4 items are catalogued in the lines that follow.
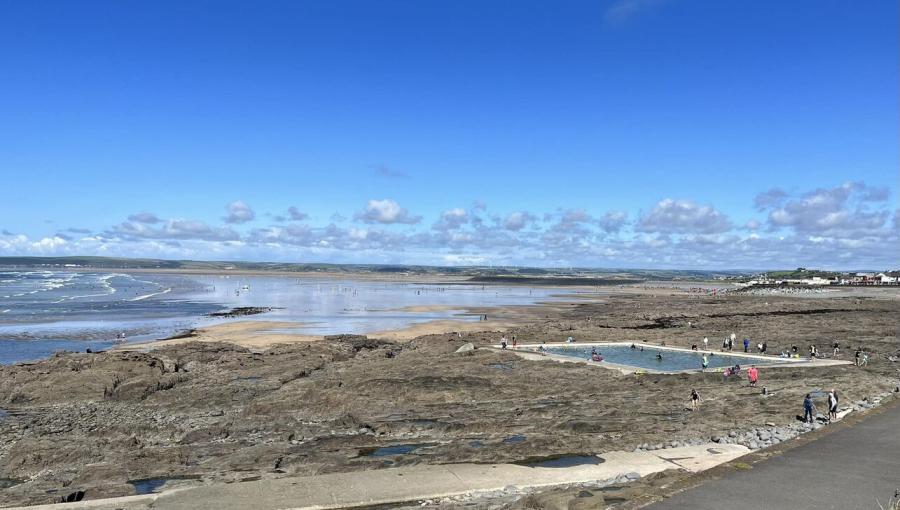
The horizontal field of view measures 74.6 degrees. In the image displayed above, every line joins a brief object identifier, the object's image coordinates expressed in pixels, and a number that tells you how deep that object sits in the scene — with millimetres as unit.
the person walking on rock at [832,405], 21562
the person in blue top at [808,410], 21719
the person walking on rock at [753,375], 30375
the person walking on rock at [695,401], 25047
